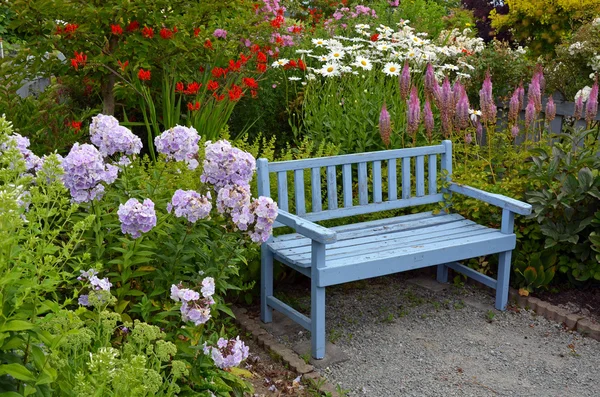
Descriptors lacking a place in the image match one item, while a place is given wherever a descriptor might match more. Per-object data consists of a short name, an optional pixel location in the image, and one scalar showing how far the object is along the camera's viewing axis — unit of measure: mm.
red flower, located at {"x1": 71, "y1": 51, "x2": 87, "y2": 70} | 4863
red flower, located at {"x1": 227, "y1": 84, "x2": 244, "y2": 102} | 5008
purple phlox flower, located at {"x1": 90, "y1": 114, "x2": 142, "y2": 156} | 2805
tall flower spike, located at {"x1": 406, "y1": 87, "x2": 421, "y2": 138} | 4680
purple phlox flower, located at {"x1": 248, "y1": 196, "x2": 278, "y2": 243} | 2791
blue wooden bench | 3736
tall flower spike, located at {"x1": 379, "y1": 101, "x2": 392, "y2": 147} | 4664
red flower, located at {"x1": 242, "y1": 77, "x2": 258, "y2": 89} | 5184
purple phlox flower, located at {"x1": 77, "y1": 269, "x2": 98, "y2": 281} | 2438
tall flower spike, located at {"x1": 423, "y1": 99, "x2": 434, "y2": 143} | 4805
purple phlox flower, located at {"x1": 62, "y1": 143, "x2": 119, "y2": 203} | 2574
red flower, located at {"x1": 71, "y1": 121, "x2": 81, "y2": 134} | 4752
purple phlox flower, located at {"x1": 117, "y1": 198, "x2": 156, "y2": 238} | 2502
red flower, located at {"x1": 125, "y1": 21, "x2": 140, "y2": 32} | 5188
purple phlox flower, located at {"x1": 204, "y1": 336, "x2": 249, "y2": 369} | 2494
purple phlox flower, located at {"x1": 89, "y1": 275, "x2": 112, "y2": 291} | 2320
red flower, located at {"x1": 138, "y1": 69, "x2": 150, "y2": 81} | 4828
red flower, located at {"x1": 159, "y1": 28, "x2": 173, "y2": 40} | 5086
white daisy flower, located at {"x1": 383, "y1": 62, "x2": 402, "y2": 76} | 5717
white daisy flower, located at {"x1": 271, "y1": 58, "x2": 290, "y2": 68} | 5721
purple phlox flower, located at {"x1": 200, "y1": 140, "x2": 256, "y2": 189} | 2852
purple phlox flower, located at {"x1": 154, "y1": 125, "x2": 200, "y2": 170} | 2914
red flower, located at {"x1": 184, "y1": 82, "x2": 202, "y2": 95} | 4977
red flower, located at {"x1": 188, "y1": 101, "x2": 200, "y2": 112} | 5016
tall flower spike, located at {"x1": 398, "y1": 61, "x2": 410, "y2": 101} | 4914
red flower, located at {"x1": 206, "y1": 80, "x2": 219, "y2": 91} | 4957
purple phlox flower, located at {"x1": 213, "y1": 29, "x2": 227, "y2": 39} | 5770
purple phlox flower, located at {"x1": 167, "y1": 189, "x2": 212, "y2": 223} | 2697
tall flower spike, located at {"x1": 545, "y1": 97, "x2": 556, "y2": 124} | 4789
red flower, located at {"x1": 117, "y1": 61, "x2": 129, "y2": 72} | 4941
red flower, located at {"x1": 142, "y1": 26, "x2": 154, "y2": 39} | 5027
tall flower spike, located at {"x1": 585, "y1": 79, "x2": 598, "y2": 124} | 4629
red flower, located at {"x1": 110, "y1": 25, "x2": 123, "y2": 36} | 4906
